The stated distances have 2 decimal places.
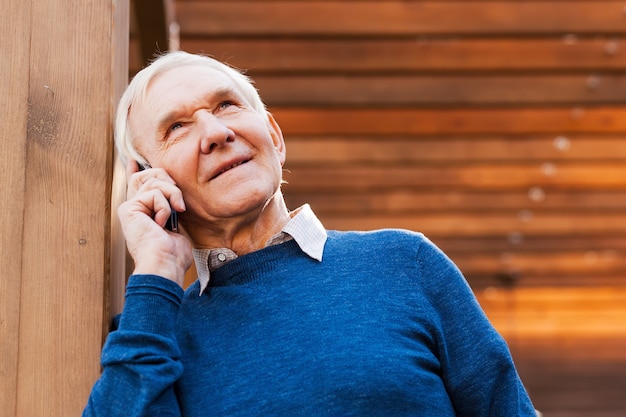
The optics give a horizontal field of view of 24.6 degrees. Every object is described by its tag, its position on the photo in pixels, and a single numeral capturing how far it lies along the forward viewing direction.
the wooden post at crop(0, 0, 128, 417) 1.54
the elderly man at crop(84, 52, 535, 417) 1.52
